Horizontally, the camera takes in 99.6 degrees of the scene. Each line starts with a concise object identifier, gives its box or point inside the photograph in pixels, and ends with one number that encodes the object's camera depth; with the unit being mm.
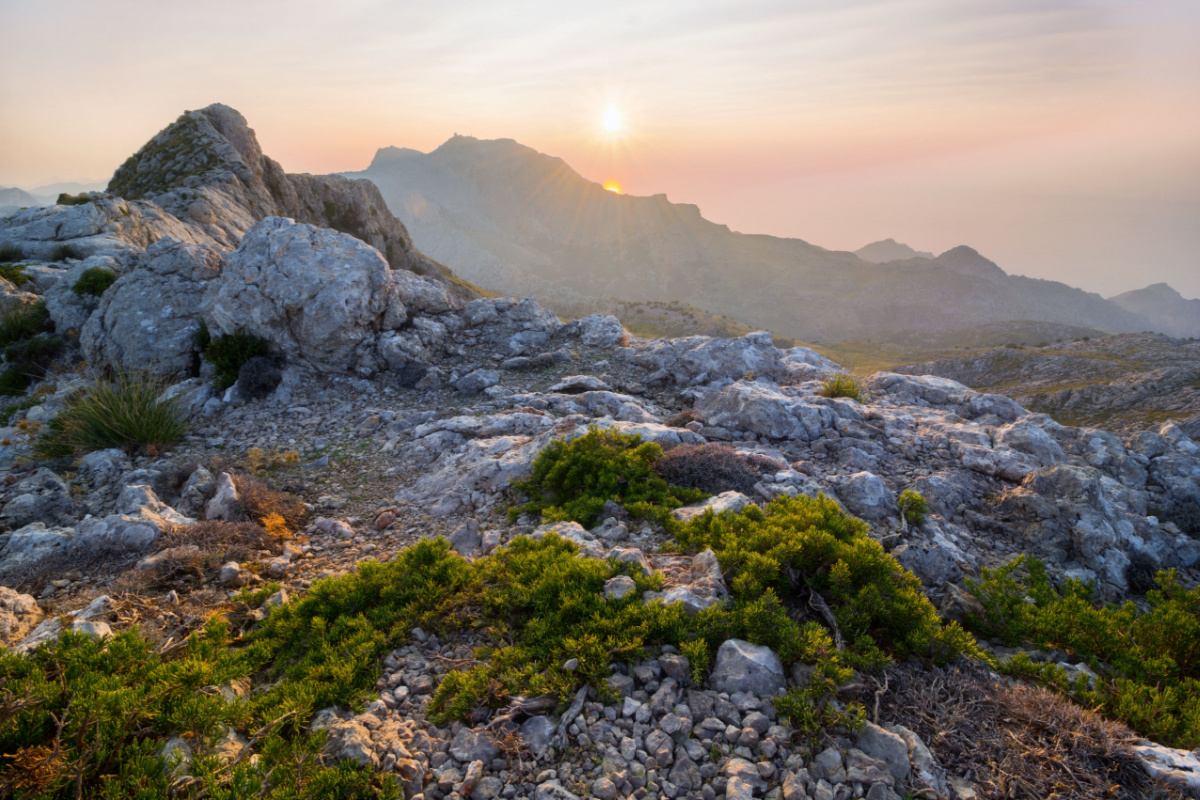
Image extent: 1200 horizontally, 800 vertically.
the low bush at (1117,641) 4348
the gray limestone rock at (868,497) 8648
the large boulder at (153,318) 14789
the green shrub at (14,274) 19203
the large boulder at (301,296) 14586
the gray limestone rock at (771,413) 11805
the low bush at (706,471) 8680
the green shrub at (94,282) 17344
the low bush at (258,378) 13750
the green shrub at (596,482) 7785
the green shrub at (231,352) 14203
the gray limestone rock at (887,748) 3844
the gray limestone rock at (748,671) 4473
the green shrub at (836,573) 4961
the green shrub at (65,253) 21750
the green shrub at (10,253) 21453
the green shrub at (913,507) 8461
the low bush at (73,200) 24969
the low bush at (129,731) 3189
